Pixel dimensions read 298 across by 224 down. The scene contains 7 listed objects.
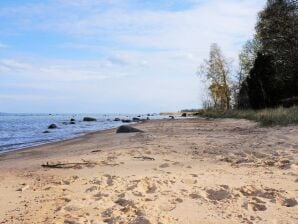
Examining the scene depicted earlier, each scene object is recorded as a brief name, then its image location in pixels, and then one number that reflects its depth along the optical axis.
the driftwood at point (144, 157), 6.26
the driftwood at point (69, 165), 5.97
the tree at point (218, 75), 38.08
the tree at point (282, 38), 21.85
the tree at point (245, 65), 33.16
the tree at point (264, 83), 26.19
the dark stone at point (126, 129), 15.12
